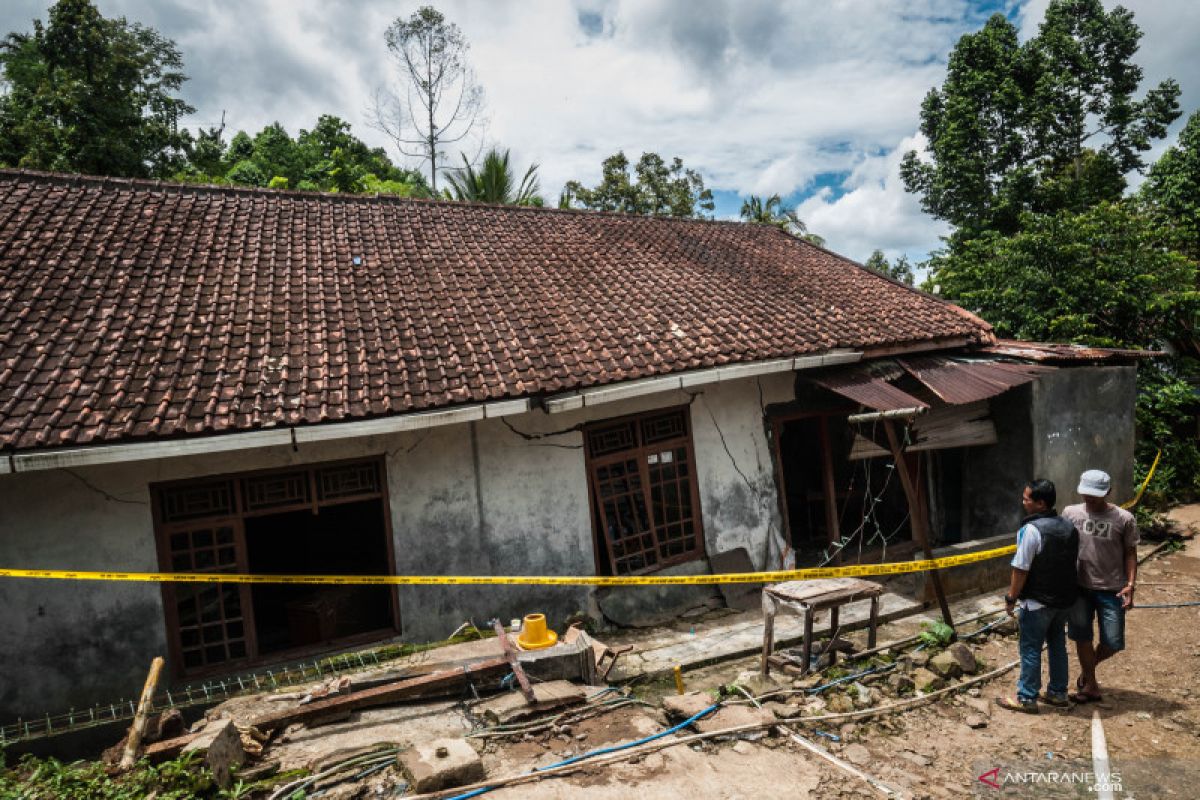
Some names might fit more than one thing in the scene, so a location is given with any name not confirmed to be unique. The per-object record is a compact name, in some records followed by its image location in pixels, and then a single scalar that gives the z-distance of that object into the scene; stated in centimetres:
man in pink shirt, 522
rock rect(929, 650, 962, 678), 611
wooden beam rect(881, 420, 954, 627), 711
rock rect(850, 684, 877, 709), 566
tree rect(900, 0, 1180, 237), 1958
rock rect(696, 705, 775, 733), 485
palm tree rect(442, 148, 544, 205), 1975
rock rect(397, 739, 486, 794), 392
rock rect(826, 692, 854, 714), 554
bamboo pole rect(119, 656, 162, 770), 425
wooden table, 609
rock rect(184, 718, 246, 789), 403
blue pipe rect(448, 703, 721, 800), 398
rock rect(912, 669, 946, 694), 589
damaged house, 614
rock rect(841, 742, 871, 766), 472
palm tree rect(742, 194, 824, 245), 3278
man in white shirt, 515
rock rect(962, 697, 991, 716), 557
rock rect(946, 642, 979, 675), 621
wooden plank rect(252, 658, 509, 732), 496
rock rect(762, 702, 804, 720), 525
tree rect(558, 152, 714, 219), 2702
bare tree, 2459
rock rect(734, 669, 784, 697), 584
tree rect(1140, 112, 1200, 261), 1633
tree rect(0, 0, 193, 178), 1658
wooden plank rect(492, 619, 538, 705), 512
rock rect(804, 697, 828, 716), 541
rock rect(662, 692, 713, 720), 500
